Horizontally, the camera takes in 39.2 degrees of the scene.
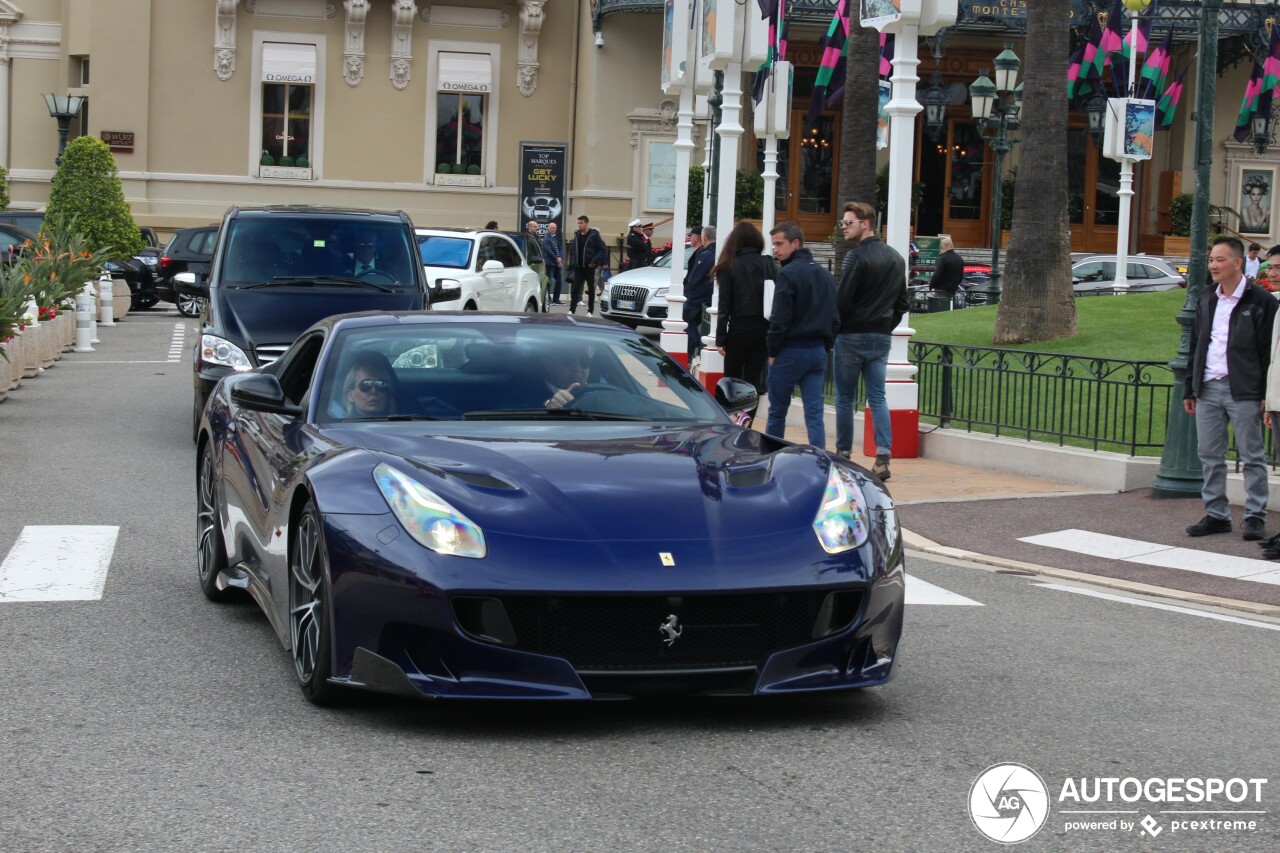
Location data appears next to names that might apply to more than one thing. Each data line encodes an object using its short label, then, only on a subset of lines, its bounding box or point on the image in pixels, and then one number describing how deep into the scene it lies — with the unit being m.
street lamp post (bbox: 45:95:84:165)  40.12
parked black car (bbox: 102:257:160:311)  34.94
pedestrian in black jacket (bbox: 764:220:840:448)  12.69
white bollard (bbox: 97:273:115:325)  30.77
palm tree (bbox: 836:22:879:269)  23.05
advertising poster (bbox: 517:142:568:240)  41.09
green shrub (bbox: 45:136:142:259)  34.72
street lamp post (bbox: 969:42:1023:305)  31.83
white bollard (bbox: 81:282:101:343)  25.91
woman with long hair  13.98
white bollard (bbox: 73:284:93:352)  25.62
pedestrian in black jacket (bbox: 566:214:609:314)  33.16
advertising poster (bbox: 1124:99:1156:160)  31.64
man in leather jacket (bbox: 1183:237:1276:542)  10.76
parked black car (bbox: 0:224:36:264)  29.99
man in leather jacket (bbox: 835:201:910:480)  13.08
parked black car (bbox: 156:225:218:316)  33.97
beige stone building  44.62
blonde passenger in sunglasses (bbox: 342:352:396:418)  6.95
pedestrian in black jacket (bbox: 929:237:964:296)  30.33
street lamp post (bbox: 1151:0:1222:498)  12.55
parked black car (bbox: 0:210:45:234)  33.41
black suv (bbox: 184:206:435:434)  13.80
